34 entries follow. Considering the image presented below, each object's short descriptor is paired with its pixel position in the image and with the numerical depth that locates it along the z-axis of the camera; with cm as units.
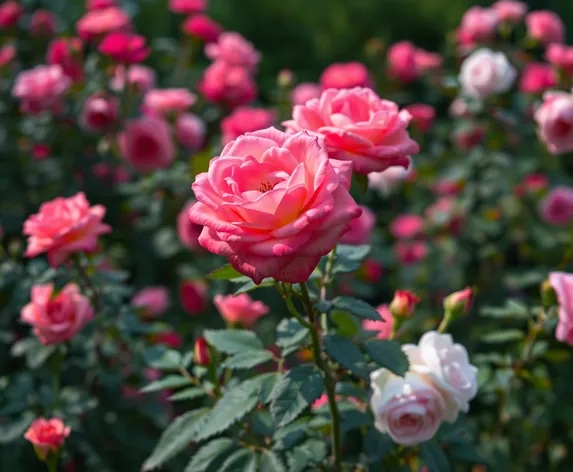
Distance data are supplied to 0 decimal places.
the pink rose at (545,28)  218
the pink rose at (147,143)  192
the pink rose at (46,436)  103
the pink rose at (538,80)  203
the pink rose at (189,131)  206
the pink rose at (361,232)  173
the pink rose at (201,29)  222
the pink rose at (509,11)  222
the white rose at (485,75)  173
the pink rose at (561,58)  199
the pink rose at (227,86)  209
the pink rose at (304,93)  225
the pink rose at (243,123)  181
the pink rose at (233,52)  223
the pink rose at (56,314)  119
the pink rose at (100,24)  193
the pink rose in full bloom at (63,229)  111
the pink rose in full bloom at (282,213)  69
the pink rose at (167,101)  203
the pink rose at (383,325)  126
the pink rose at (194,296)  191
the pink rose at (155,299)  185
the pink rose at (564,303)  107
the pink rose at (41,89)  182
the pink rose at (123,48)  178
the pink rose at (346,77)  210
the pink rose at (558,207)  211
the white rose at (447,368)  97
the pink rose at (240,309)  119
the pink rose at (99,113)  186
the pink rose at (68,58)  204
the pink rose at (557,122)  144
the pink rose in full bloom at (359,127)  85
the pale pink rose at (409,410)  93
